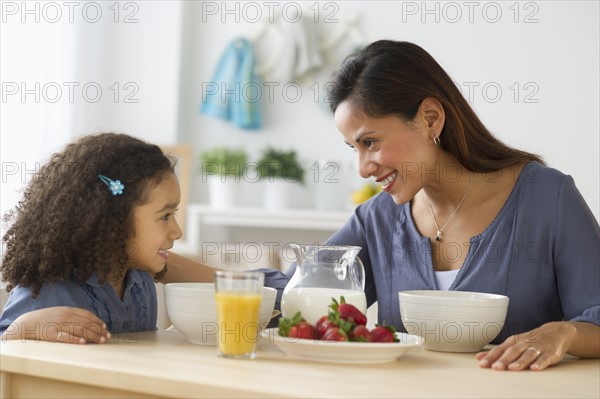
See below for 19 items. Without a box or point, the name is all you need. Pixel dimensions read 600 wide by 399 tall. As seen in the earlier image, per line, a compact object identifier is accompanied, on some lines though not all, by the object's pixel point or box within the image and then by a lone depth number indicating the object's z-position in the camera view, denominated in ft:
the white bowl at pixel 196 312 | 8.20
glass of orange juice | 7.74
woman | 8.92
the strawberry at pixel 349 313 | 7.92
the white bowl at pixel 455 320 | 8.23
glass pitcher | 8.17
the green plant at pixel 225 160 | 17.96
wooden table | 7.21
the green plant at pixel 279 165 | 17.83
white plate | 7.76
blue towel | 18.65
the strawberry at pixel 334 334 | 7.82
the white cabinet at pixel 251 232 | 17.24
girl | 8.58
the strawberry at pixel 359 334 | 7.83
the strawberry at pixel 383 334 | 7.86
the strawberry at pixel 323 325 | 7.87
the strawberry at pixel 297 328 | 7.88
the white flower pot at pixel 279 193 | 17.78
